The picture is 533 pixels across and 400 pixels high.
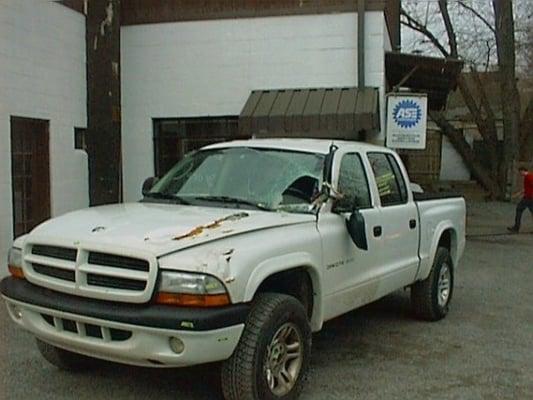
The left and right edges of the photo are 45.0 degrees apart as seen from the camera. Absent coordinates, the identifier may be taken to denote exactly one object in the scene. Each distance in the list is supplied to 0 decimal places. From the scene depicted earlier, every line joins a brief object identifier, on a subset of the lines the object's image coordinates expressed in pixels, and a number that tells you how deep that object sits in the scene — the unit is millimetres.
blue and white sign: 10500
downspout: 10648
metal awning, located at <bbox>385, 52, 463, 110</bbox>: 12133
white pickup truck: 3814
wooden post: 10664
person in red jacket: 15359
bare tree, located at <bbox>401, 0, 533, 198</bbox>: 23525
